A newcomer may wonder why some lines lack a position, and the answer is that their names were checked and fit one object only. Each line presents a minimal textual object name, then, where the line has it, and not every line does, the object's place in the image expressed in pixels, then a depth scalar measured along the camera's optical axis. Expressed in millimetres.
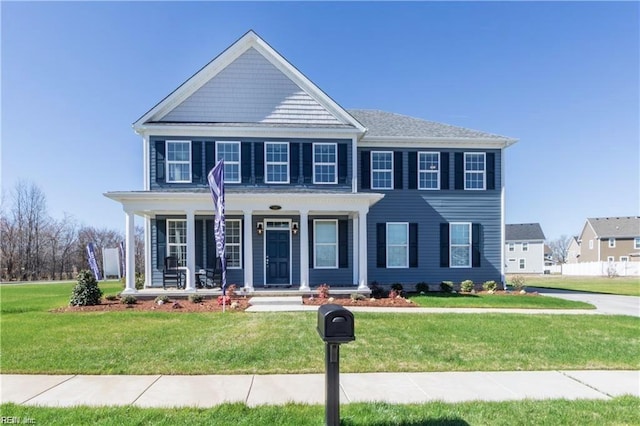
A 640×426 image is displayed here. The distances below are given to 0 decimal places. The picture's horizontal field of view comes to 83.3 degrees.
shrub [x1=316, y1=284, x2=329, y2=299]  12688
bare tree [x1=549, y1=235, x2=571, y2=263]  84894
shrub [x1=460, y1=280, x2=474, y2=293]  14984
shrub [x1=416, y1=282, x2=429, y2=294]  14945
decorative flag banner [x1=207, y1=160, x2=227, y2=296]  10859
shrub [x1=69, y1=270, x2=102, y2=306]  11339
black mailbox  3164
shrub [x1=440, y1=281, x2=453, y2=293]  14859
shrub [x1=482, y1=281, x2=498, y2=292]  15188
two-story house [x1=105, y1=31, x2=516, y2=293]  14289
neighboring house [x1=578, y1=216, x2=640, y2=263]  46188
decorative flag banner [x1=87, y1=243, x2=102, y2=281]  21680
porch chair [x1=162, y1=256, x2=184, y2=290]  13680
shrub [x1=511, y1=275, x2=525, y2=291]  16062
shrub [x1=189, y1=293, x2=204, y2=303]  11906
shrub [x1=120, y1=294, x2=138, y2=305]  11664
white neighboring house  46656
